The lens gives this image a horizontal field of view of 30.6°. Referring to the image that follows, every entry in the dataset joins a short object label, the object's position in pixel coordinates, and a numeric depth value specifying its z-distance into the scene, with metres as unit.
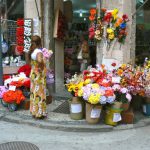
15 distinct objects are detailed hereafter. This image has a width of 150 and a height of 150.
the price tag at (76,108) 5.56
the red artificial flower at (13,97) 5.94
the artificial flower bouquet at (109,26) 6.38
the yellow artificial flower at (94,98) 5.18
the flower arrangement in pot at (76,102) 5.55
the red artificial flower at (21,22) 7.34
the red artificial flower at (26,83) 6.27
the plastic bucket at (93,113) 5.33
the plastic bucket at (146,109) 5.91
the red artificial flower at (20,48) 7.36
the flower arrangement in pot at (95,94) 5.22
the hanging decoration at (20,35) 7.32
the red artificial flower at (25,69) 6.67
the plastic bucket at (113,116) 5.33
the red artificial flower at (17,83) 6.20
